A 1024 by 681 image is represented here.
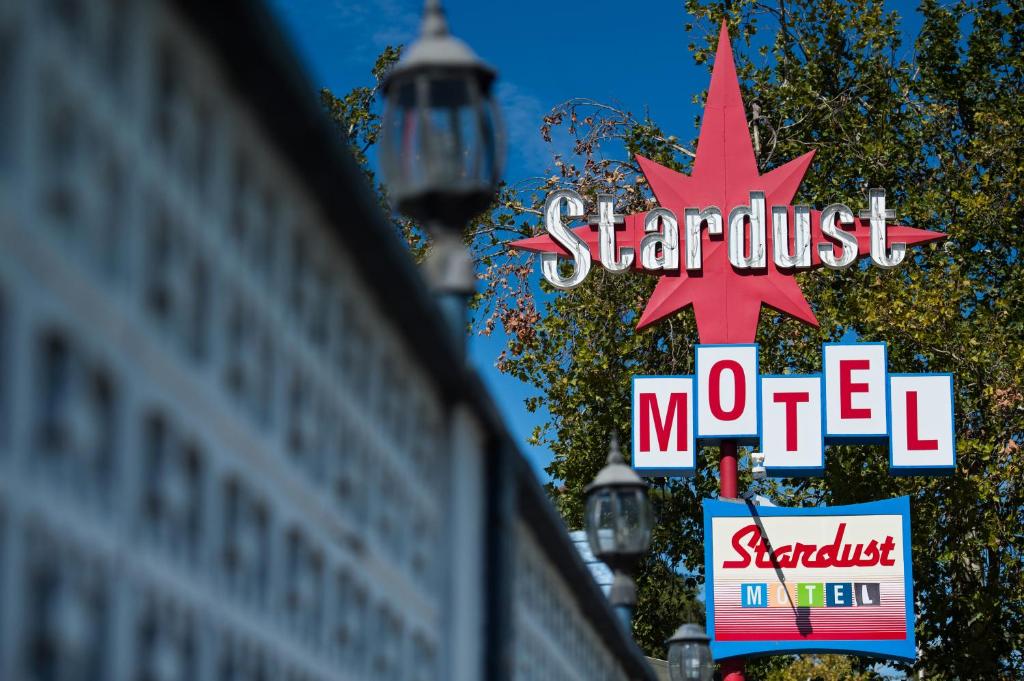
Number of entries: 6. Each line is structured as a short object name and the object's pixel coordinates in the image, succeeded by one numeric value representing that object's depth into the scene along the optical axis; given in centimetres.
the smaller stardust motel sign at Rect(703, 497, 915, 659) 1939
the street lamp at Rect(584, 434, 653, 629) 798
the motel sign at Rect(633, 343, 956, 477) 2105
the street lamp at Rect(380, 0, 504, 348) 452
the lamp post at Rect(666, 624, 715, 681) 1343
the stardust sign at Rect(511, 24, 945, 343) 2223
